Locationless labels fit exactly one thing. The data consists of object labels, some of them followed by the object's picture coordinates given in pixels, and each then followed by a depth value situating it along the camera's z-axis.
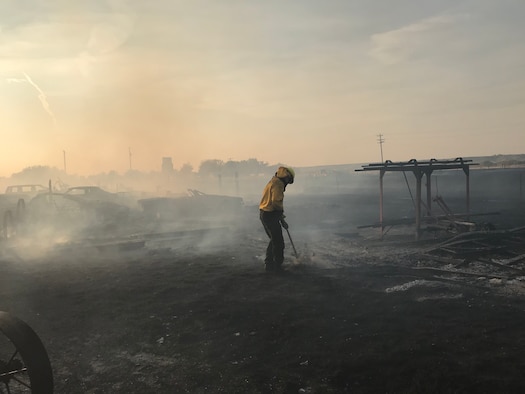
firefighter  7.56
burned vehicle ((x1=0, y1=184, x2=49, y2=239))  12.85
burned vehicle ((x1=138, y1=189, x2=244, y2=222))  19.75
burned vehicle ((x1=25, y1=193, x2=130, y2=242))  14.61
